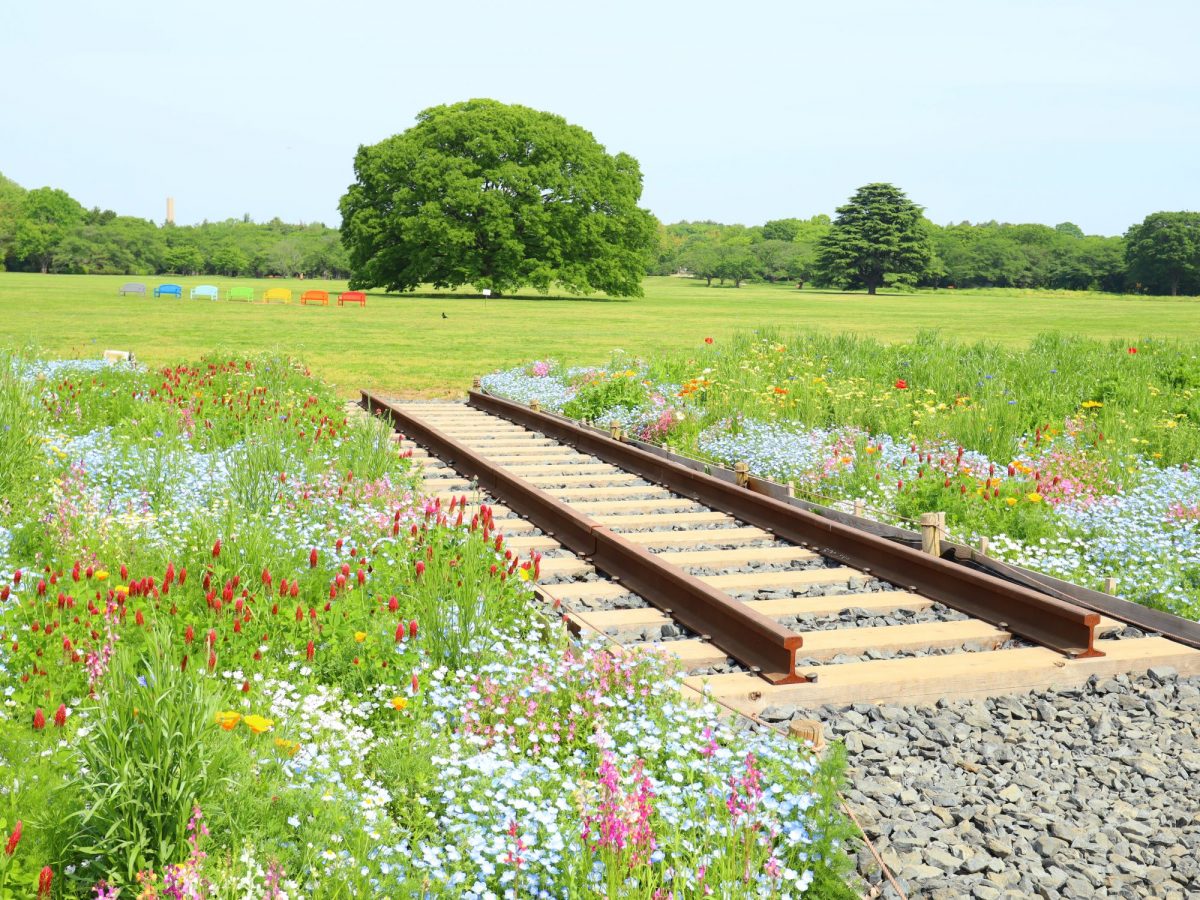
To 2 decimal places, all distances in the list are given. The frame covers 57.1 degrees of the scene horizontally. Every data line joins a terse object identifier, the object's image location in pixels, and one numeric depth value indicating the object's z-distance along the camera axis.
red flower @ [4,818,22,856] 2.72
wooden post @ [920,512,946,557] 6.67
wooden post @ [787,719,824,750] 3.89
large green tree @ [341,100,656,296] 64.19
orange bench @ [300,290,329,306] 51.02
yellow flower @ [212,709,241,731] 3.36
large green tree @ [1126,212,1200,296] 98.62
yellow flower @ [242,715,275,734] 3.39
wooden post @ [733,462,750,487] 8.87
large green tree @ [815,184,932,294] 98.31
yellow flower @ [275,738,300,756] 3.51
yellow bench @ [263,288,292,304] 54.13
